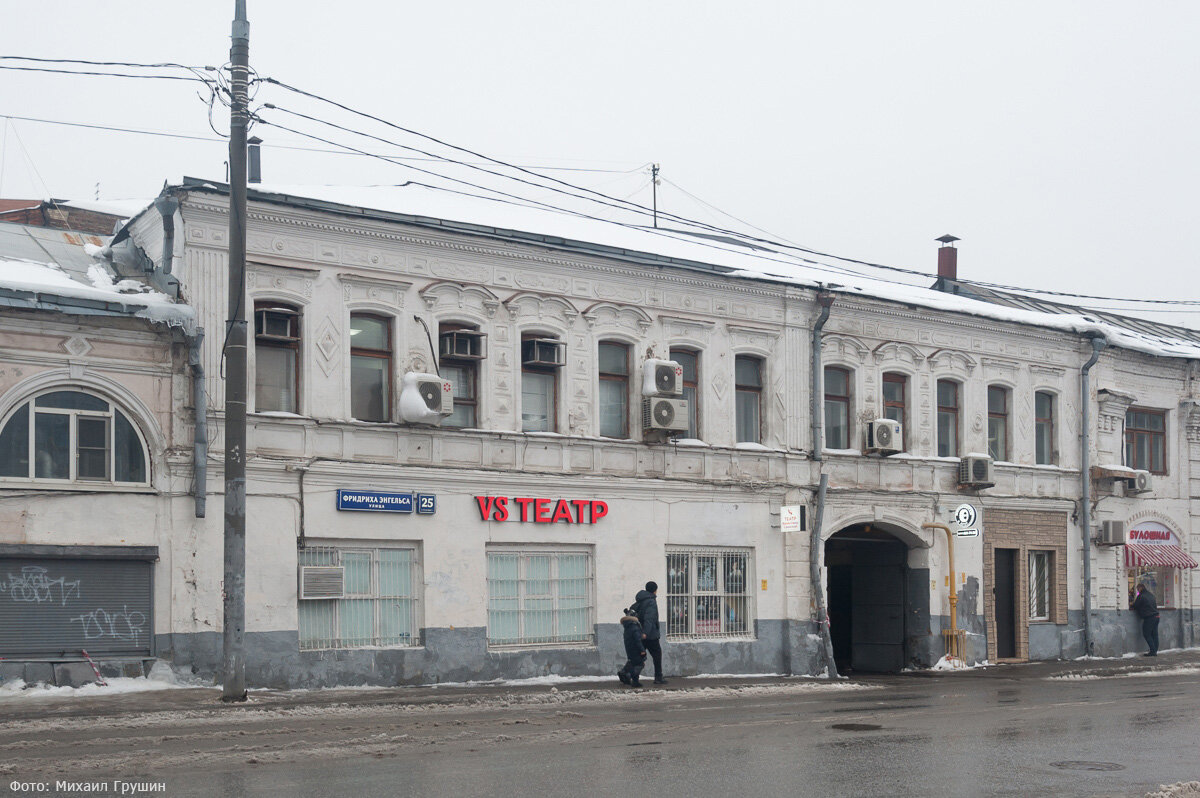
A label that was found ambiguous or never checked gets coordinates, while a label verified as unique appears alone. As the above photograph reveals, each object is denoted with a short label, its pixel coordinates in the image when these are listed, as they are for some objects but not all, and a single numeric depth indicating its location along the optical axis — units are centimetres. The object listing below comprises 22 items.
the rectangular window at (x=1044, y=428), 3034
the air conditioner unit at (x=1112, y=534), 3045
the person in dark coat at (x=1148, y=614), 3027
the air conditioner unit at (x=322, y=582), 1997
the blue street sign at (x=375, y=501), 2044
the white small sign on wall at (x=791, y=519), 2370
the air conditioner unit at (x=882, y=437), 2642
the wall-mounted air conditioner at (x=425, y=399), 2091
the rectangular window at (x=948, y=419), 2858
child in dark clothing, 2103
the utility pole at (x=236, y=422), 1692
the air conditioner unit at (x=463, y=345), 2186
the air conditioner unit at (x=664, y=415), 2347
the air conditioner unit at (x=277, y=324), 2023
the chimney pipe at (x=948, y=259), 3644
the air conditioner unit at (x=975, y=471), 2802
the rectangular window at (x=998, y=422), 2948
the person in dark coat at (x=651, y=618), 2144
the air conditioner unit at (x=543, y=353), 2284
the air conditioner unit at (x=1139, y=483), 3106
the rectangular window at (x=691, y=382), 2486
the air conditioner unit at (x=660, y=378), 2370
